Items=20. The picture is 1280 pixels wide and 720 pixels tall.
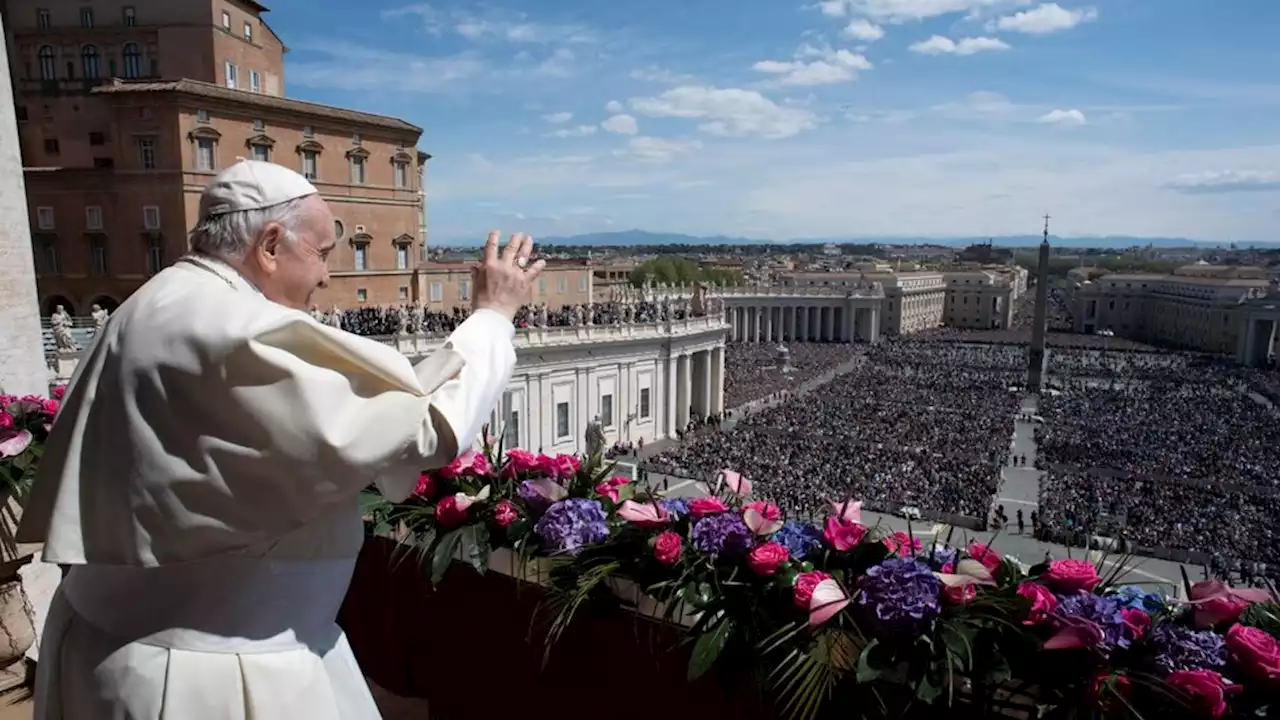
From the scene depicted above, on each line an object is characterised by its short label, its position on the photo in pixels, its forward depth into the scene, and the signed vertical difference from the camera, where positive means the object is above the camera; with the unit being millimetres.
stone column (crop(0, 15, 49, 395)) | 6152 -222
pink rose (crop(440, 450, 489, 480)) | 4297 -1155
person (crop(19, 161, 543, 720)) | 1780 -488
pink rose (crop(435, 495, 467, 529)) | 4098 -1328
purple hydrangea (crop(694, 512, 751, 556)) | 3312 -1161
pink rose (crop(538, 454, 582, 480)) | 4320 -1149
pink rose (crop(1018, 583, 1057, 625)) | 2816 -1213
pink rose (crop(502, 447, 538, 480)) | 4391 -1154
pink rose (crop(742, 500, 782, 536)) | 3402 -1118
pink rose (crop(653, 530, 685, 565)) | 3355 -1222
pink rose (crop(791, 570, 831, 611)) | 2994 -1229
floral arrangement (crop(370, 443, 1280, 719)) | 2641 -1301
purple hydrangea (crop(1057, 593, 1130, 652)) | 2717 -1217
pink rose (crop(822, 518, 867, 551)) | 3271 -1138
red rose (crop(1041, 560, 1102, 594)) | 3010 -1196
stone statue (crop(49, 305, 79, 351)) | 18156 -1940
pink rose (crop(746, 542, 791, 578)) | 3127 -1178
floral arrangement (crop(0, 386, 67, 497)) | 4879 -1152
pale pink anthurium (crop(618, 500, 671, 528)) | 3564 -1154
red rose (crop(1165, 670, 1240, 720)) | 2453 -1326
